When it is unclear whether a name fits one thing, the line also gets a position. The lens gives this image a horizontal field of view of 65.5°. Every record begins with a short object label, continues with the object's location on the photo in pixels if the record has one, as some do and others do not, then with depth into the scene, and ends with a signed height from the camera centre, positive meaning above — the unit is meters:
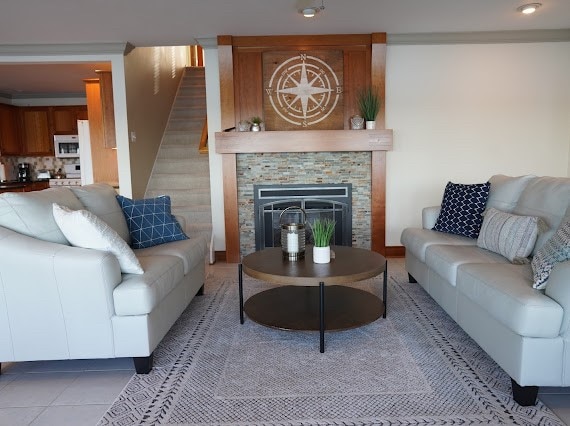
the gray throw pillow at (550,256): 2.07 -0.50
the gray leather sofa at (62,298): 2.22 -0.70
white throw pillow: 2.37 -0.39
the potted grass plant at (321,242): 2.85 -0.56
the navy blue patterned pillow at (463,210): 3.49 -0.46
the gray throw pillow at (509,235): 2.68 -0.53
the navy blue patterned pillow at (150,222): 3.34 -0.48
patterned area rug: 1.96 -1.15
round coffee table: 2.60 -1.03
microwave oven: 7.98 +0.28
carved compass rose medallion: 4.79 +0.71
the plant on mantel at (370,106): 4.66 +0.51
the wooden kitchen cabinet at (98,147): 6.11 +0.18
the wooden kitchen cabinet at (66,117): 8.04 +0.79
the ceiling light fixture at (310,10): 3.56 +1.17
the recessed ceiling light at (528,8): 3.85 +1.26
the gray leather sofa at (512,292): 1.93 -0.72
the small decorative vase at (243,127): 4.71 +0.32
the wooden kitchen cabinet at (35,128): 8.04 +0.60
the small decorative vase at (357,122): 4.69 +0.34
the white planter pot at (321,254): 2.89 -0.64
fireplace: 4.90 -0.56
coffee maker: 8.12 -0.21
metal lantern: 3.02 -0.57
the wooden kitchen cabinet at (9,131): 7.61 +0.53
